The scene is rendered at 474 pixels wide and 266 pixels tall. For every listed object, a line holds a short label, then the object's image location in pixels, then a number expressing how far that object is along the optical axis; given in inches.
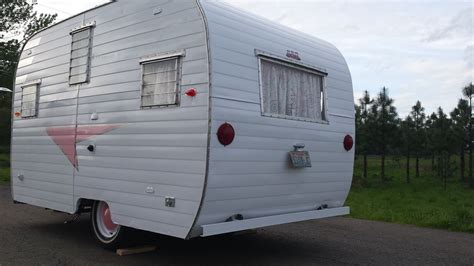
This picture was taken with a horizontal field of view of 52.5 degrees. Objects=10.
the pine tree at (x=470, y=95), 745.0
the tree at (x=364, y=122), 822.5
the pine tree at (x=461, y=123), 765.3
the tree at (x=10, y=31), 850.8
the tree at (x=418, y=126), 895.1
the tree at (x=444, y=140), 791.1
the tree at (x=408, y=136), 873.8
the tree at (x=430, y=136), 828.6
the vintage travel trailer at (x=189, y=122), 200.7
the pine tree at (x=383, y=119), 813.2
